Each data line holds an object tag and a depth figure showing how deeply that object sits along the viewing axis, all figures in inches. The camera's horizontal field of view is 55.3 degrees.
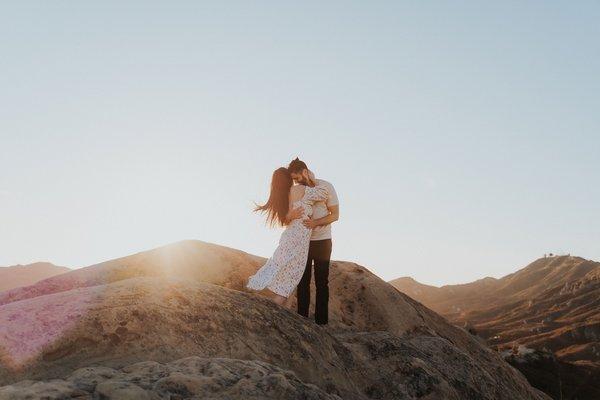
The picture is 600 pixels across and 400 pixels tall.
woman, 284.5
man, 283.3
